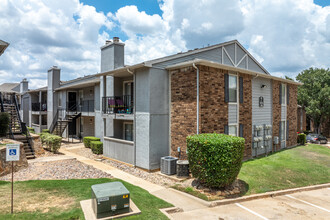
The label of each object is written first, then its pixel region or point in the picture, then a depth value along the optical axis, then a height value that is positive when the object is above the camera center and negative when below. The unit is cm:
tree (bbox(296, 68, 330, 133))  2953 +242
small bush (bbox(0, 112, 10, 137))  1203 -56
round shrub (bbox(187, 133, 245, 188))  768 -167
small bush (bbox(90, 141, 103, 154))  1505 -241
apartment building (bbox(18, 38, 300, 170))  1070 +52
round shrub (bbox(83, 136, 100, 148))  1675 -216
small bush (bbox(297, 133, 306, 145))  1950 -241
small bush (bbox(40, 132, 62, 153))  1470 -202
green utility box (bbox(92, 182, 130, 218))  530 -219
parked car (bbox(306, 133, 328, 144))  2493 -312
